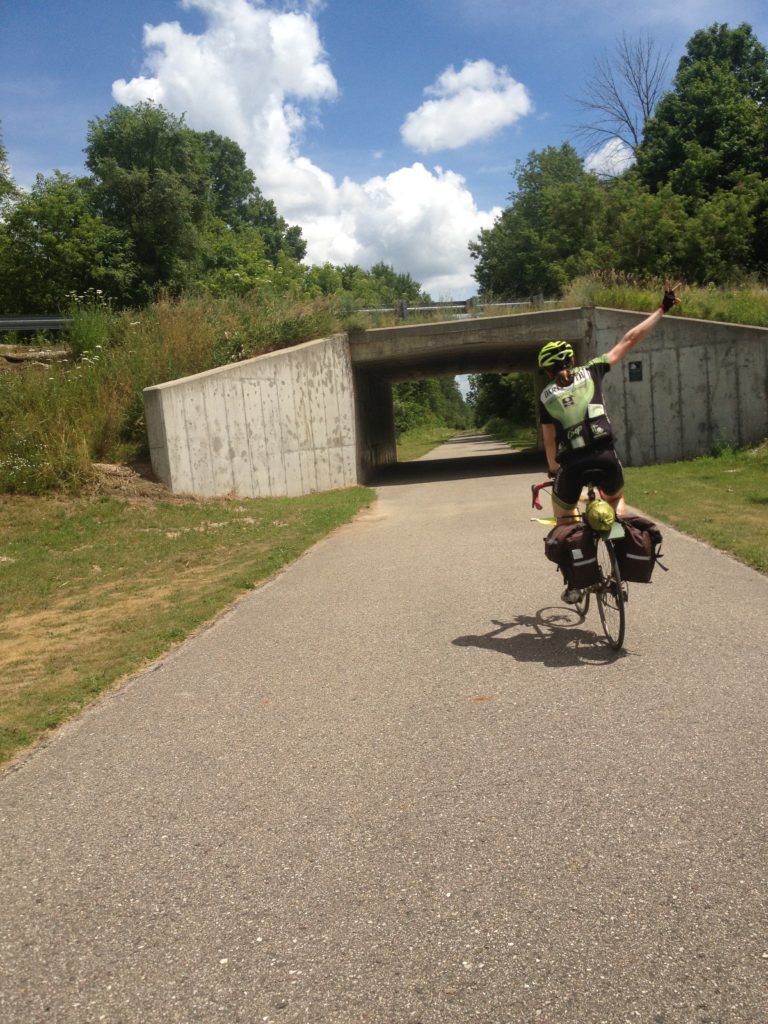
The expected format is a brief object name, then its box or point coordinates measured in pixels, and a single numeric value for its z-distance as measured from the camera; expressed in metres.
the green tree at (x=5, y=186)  34.62
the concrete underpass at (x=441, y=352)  19.03
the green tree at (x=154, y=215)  36.50
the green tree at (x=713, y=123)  39.00
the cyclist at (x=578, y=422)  6.09
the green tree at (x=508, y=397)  51.28
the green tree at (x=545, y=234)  43.25
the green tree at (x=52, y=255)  32.97
